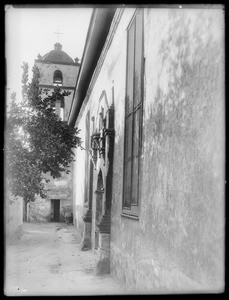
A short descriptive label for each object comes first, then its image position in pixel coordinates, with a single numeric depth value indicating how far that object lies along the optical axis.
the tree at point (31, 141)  9.73
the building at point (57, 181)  22.75
